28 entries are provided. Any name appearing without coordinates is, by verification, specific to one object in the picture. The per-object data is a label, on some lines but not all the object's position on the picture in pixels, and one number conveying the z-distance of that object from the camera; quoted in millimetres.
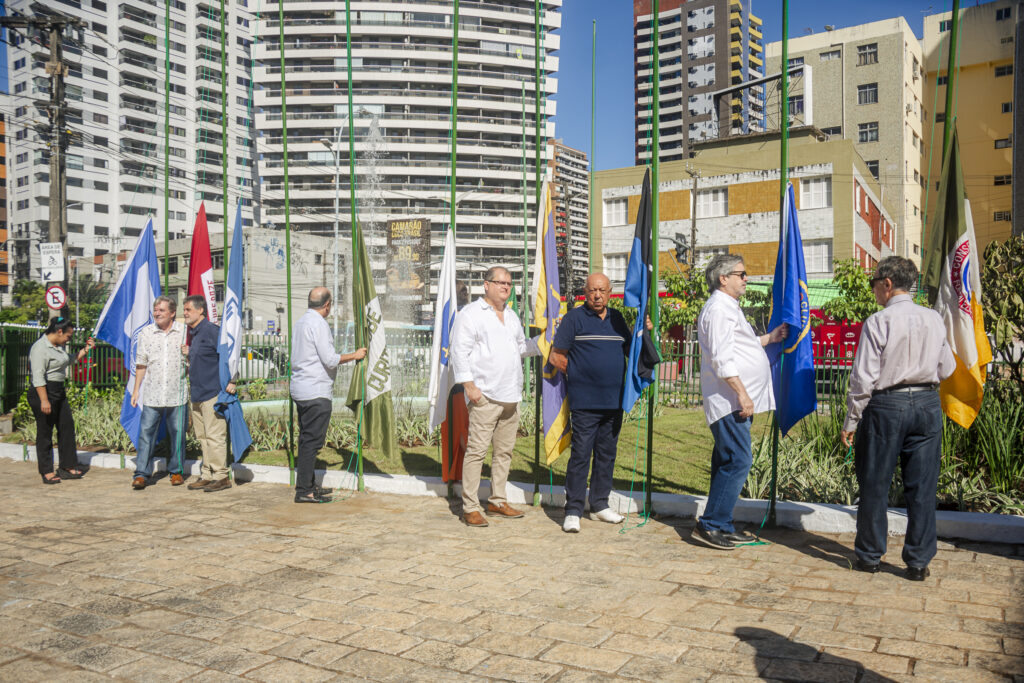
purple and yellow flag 6582
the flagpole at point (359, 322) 7582
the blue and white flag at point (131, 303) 9273
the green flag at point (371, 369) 7508
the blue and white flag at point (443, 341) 7074
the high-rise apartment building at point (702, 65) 117000
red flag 8727
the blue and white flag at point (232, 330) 8031
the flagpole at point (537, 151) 6348
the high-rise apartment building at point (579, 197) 146125
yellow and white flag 5492
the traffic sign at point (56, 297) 16375
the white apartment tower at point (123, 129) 89250
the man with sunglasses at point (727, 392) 5527
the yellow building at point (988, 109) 56312
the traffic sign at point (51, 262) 16594
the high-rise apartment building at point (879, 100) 59781
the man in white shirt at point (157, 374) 8320
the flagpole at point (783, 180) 5688
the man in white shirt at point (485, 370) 6469
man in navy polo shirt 6234
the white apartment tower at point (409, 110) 89938
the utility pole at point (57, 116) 18438
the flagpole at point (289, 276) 7926
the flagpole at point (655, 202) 6047
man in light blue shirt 7391
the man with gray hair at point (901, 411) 4852
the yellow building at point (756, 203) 44156
